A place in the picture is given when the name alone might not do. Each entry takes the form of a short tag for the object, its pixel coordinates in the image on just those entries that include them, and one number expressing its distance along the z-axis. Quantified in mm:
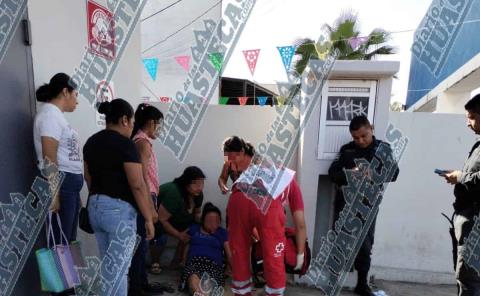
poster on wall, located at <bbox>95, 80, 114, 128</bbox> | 2744
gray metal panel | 1767
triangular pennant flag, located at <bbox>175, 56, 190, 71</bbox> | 6084
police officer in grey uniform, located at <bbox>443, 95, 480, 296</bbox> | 1758
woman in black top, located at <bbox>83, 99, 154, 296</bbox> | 1730
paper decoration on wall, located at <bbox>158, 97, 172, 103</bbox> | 7234
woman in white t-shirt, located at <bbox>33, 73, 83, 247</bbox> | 1846
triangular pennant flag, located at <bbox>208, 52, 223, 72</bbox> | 5422
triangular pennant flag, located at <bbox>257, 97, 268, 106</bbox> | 6486
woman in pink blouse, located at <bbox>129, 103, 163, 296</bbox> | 2087
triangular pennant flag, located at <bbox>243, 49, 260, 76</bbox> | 5246
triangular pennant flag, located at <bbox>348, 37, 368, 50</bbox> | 7944
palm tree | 8409
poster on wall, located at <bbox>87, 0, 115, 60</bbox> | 2688
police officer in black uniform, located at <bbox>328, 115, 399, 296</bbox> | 2301
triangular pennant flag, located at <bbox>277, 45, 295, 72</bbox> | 4855
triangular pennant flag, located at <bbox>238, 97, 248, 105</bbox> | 6825
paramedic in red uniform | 1772
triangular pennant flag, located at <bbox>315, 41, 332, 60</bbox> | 7807
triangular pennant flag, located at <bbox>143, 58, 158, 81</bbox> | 6082
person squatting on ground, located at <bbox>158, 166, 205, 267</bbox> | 2818
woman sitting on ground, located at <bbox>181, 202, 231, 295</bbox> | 2521
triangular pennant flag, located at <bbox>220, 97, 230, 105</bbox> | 6288
